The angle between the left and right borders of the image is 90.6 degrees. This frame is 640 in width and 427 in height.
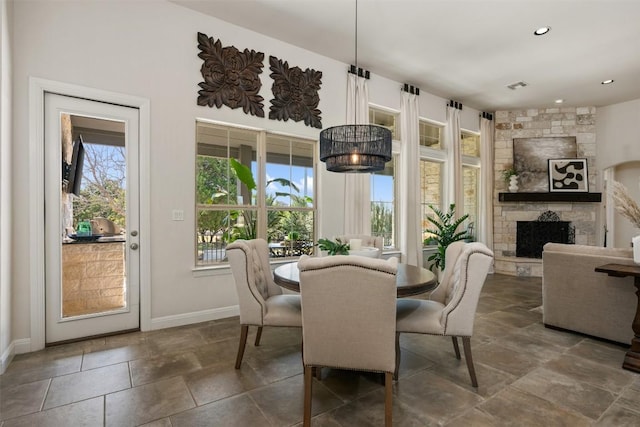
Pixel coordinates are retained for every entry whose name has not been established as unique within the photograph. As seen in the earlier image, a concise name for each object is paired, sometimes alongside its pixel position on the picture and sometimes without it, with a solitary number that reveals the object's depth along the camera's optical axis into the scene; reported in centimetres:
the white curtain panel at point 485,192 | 667
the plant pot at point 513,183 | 668
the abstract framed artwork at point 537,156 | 657
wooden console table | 245
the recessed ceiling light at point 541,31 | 377
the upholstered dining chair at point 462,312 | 212
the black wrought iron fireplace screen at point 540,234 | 653
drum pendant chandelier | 279
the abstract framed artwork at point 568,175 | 646
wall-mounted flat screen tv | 298
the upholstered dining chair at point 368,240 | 377
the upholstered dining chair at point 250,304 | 237
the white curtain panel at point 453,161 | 606
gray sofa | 290
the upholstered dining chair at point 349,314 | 165
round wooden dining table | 211
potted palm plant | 548
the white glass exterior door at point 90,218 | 289
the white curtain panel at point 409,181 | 536
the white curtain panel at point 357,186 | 467
